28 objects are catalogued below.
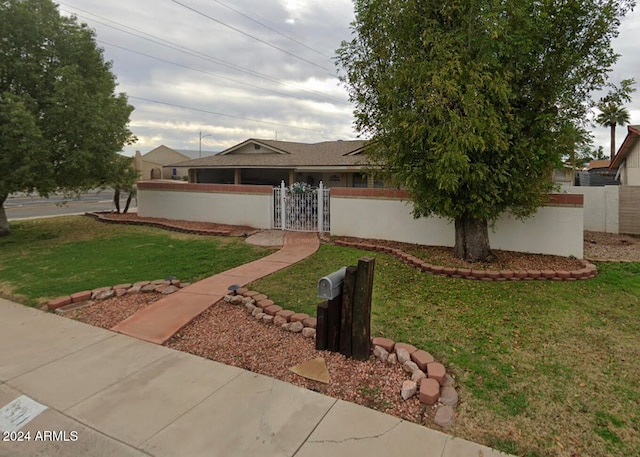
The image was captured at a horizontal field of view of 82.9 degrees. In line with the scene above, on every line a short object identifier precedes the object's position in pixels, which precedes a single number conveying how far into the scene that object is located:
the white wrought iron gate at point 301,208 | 10.23
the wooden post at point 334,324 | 3.69
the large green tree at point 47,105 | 8.61
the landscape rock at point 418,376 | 3.14
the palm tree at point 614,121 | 35.32
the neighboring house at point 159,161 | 45.87
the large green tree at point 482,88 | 5.64
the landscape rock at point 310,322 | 4.21
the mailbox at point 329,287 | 3.53
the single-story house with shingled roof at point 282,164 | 17.08
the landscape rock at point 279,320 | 4.35
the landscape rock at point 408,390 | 2.98
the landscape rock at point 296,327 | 4.19
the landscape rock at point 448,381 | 3.14
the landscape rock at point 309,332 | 4.05
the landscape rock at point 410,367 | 3.29
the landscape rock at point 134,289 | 5.65
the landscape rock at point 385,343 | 3.64
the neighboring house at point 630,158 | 15.66
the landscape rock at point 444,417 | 2.66
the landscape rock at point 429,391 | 2.90
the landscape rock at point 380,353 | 3.54
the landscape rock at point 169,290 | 5.60
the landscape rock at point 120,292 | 5.57
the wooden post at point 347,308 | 3.62
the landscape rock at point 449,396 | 2.91
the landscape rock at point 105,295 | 5.46
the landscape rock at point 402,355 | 3.45
